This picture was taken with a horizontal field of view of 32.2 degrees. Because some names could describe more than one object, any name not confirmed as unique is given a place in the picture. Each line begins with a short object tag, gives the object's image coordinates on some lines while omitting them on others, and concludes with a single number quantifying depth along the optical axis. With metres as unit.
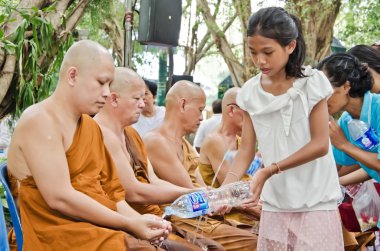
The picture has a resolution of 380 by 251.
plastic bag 4.17
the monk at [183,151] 4.12
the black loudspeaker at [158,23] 8.59
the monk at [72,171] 2.73
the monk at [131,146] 3.56
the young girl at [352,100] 3.56
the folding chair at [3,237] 2.57
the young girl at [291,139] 2.89
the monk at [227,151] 4.55
